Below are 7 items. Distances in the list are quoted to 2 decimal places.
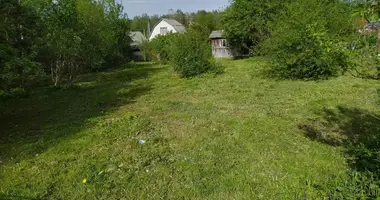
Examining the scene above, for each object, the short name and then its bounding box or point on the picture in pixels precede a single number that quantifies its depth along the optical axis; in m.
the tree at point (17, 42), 5.73
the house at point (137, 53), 29.00
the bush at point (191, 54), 12.68
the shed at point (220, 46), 24.59
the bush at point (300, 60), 9.81
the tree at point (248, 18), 19.11
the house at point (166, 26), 36.60
